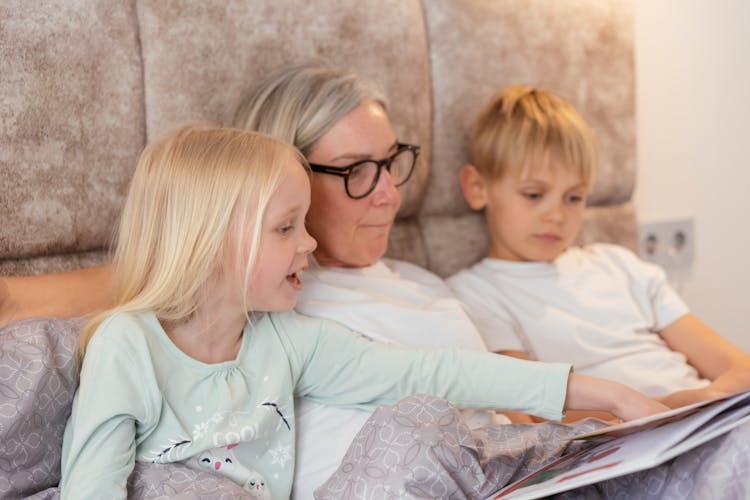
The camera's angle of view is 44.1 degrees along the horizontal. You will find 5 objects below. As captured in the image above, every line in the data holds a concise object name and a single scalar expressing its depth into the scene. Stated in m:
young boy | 1.82
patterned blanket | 1.09
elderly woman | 1.52
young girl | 1.22
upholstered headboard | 1.43
